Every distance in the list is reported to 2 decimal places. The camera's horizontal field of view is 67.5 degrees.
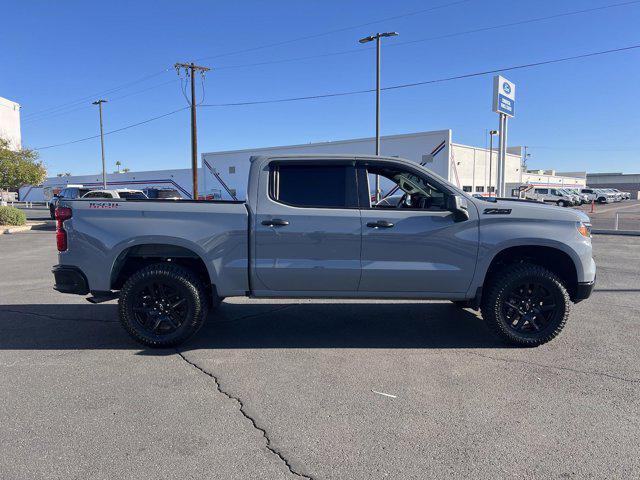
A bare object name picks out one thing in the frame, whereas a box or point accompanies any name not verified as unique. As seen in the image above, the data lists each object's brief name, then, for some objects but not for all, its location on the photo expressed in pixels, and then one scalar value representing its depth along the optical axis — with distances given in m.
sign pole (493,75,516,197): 21.94
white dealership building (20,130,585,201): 33.06
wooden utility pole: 29.31
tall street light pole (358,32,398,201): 23.57
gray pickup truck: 4.84
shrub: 20.91
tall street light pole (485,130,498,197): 39.84
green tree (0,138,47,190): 25.91
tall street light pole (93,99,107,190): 43.72
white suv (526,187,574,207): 42.47
